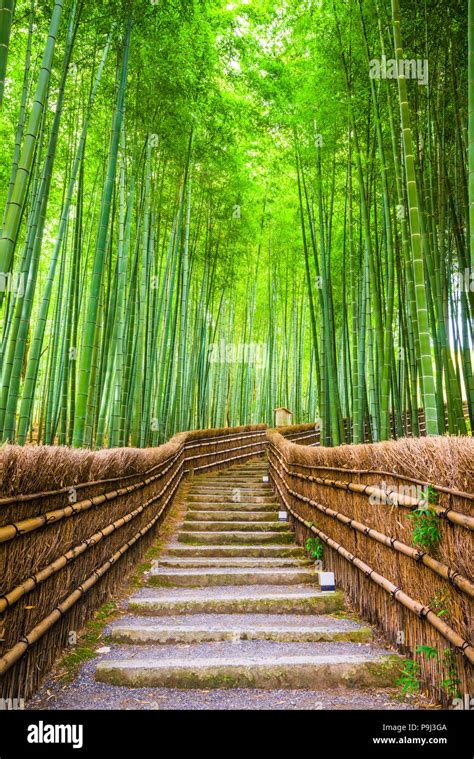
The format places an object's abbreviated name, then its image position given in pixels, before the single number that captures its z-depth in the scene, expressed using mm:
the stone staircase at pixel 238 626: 1902
